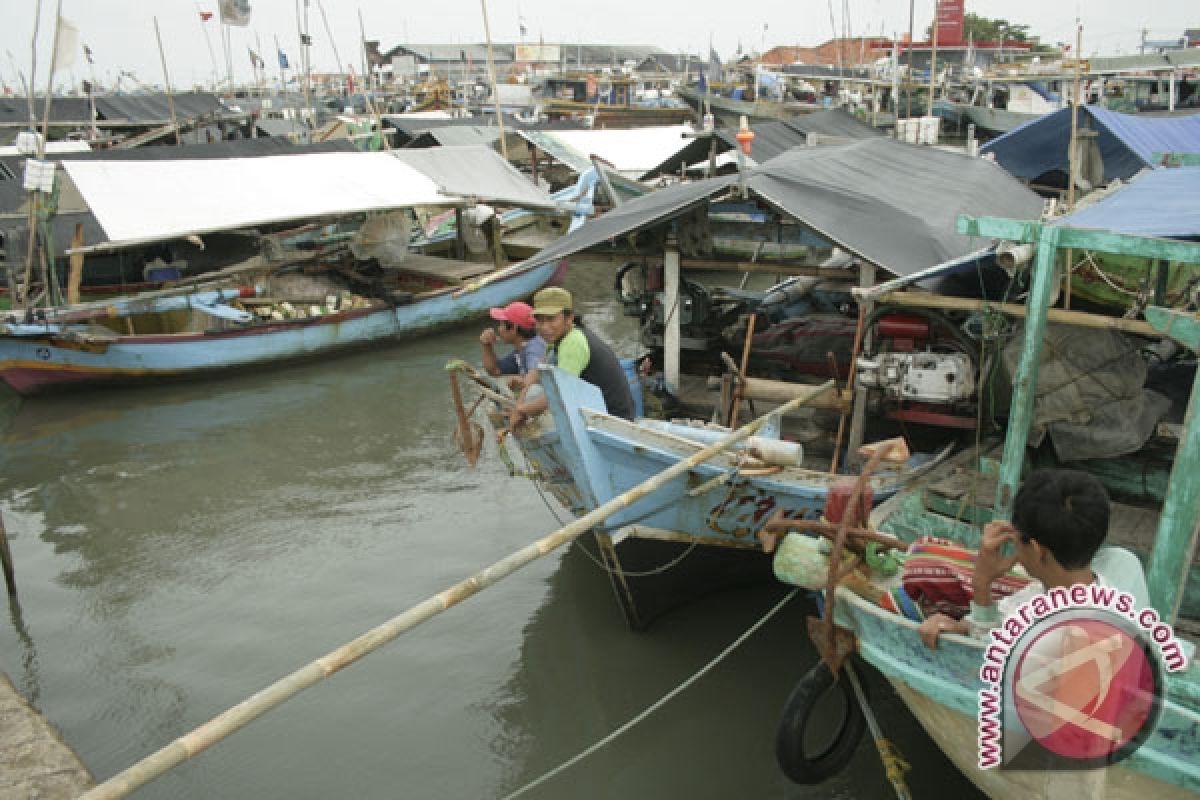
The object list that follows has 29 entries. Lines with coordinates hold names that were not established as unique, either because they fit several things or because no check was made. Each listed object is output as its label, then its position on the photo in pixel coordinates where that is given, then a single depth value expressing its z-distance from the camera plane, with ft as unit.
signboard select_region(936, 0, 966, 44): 84.33
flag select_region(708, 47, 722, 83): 83.20
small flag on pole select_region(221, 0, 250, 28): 66.13
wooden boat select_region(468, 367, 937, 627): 17.39
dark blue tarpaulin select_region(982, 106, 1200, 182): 38.63
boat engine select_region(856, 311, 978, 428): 18.38
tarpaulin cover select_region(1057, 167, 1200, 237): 13.89
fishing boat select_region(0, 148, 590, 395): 34.65
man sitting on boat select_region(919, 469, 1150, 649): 8.96
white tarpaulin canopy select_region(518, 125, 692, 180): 56.65
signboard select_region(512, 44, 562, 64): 182.64
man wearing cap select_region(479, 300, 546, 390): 18.51
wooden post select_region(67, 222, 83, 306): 35.53
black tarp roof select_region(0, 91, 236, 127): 90.84
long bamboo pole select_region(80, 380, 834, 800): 8.91
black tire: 12.85
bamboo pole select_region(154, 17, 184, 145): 74.70
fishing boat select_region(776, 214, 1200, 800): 10.10
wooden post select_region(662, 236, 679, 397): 22.58
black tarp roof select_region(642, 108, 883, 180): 43.50
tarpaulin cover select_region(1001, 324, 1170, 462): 17.07
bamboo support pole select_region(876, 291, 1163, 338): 14.46
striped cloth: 12.56
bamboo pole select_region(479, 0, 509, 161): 49.39
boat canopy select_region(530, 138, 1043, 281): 19.12
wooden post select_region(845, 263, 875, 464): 19.21
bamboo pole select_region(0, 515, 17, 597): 20.40
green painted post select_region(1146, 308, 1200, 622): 11.80
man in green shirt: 17.85
